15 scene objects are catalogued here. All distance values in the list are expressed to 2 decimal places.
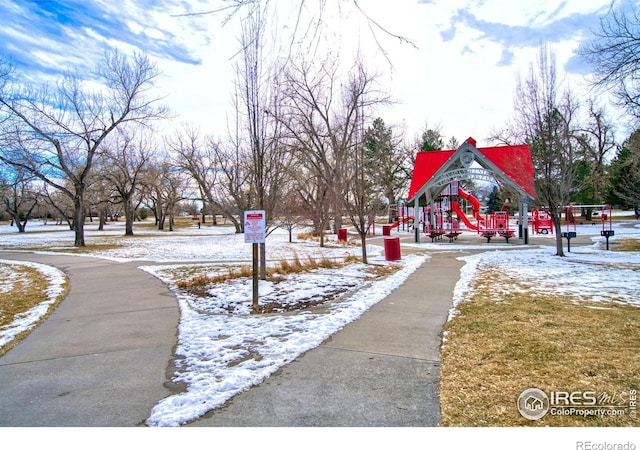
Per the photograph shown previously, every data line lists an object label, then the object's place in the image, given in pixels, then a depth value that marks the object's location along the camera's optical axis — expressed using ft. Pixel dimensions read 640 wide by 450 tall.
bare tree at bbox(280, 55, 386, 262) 41.22
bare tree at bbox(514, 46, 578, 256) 46.93
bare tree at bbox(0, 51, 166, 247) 71.97
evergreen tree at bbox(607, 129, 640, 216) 49.70
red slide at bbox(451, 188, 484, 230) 109.60
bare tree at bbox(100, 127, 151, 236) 114.11
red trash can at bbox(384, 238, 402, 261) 46.57
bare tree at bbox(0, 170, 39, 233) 151.53
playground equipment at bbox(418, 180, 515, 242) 76.23
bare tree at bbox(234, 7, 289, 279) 26.89
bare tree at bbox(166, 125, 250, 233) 104.69
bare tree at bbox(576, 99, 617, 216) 103.95
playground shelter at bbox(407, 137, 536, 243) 69.72
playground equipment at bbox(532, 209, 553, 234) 96.94
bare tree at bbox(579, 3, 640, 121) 28.01
